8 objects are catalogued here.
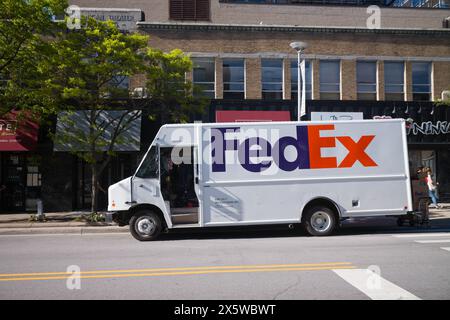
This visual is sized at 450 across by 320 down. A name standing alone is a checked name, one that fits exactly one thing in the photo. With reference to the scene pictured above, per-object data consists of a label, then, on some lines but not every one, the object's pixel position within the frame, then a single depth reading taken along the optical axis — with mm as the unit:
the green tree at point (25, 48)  12852
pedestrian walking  15959
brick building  19000
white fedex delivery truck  10680
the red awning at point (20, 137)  16344
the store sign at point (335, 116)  18828
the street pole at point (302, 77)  15720
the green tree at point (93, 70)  13297
